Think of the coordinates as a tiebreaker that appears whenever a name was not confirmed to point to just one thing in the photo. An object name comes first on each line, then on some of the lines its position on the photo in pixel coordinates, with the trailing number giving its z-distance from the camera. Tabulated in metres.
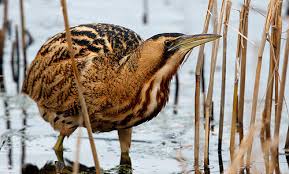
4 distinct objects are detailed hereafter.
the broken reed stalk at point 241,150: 8.41
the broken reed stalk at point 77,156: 8.13
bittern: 10.49
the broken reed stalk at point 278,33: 10.12
